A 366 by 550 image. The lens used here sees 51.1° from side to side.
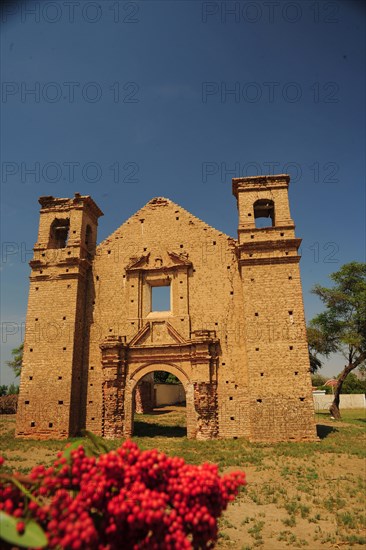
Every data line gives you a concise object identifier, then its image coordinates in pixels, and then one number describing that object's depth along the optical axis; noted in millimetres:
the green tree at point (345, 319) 23453
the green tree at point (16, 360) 37438
